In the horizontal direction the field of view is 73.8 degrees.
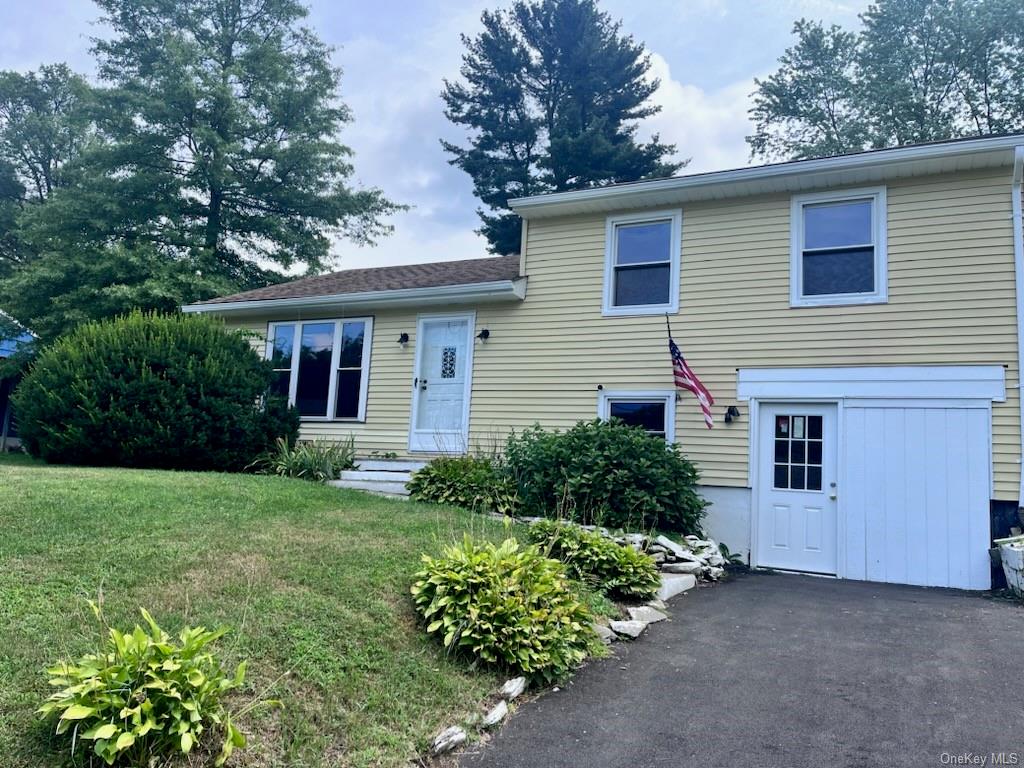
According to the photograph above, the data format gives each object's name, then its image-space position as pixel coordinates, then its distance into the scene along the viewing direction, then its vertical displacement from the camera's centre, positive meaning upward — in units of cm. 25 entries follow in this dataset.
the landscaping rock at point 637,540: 664 -91
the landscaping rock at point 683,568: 678 -118
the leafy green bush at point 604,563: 569 -100
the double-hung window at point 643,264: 927 +253
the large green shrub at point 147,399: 971 +27
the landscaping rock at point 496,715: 348 -143
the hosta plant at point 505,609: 399 -105
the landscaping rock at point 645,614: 529 -131
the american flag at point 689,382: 852 +85
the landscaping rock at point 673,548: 691 -100
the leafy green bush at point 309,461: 977 -49
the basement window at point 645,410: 893 +49
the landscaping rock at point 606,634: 482 -134
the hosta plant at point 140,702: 262 -112
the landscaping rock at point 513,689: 378 -139
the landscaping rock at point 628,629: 493 -133
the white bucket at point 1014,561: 644 -89
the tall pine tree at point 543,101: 2217 +1170
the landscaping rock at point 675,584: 609 -127
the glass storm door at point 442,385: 1039 +79
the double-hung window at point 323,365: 1132 +108
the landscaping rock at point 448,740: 317 -143
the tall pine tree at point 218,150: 1842 +769
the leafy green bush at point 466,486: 811 -60
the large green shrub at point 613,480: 746 -40
